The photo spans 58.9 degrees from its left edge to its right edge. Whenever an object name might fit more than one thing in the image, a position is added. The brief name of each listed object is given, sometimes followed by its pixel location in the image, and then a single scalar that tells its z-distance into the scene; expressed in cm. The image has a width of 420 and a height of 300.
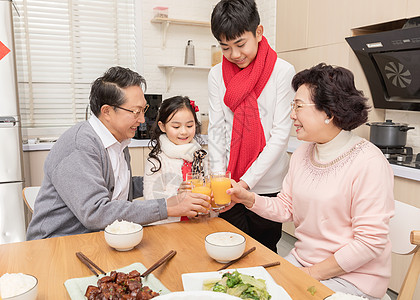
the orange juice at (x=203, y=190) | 156
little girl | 205
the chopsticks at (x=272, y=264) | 114
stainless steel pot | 262
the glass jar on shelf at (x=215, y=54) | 430
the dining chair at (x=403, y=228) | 137
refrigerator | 289
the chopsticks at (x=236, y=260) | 114
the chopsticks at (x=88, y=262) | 110
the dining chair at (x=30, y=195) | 187
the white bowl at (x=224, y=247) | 113
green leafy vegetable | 92
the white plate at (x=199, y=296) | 69
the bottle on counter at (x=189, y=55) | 427
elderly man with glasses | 140
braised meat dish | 89
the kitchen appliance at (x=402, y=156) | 245
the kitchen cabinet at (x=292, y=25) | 366
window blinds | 387
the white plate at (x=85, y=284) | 97
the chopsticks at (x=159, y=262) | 108
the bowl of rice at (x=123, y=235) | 122
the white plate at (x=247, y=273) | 94
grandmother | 129
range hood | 248
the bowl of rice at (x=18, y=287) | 86
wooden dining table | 104
